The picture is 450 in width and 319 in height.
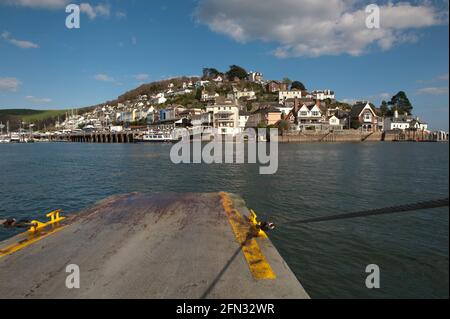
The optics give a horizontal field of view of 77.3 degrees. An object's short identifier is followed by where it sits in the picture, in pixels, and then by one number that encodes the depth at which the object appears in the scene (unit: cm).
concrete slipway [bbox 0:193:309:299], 473
